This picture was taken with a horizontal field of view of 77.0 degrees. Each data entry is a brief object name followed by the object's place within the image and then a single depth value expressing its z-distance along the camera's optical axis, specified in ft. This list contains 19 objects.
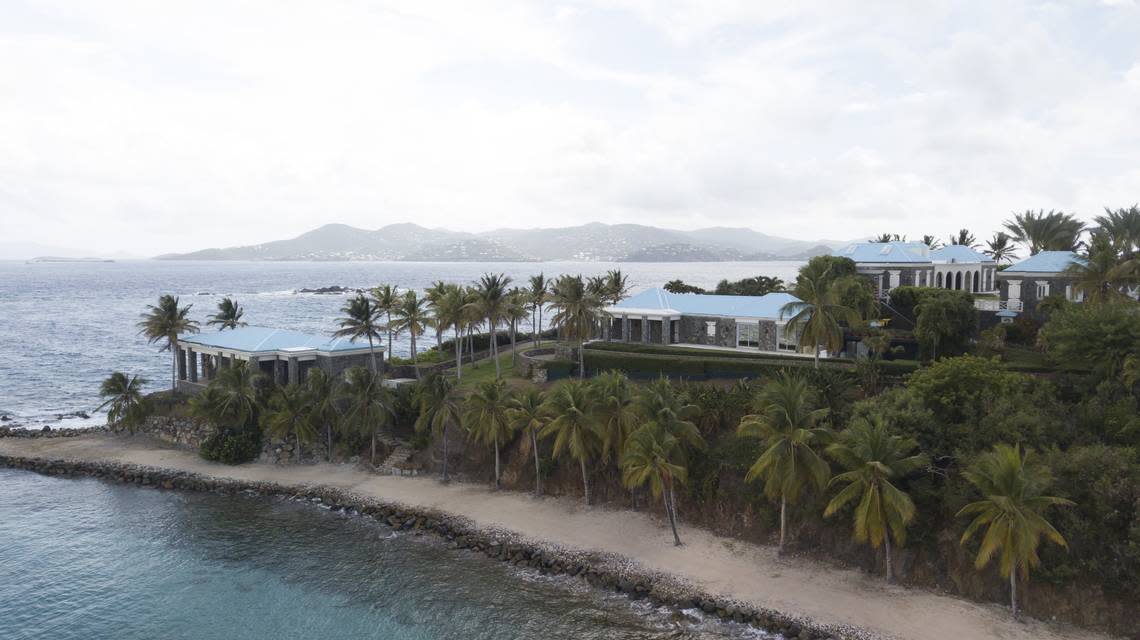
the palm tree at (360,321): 164.25
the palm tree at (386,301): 173.27
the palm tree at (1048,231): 234.38
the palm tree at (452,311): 168.14
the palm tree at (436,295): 171.94
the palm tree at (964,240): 276.82
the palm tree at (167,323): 178.91
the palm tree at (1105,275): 138.21
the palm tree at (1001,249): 257.75
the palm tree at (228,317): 204.64
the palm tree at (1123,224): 207.21
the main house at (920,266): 202.18
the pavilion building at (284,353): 167.94
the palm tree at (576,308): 159.84
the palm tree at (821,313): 136.26
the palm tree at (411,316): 167.34
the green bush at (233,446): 151.02
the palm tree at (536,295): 204.85
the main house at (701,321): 173.68
